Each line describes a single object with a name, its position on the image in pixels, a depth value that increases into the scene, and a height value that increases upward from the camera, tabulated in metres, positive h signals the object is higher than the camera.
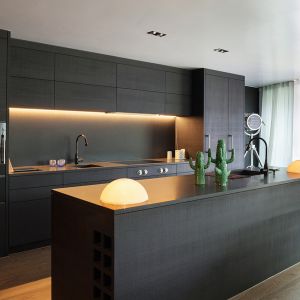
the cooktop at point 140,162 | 4.79 -0.24
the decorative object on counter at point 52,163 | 4.15 -0.22
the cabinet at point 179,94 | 5.20 +0.86
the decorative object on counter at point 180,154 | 5.43 -0.13
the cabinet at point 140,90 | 4.61 +0.84
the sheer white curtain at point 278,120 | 6.84 +0.57
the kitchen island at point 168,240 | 1.79 -0.61
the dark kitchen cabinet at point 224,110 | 5.41 +0.64
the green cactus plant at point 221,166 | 2.52 -0.15
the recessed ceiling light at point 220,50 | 4.24 +1.27
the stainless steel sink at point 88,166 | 4.19 -0.27
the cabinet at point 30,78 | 3.65 +0.79
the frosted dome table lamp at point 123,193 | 1.80 -0.27
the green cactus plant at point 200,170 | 2.55 -0.19
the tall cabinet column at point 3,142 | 3.36 +0.03
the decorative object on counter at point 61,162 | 4.13 -0.21
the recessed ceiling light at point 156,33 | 3.52 +1.24
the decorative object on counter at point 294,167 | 3.43 -0.22
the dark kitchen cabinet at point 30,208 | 3.46 -0.69
